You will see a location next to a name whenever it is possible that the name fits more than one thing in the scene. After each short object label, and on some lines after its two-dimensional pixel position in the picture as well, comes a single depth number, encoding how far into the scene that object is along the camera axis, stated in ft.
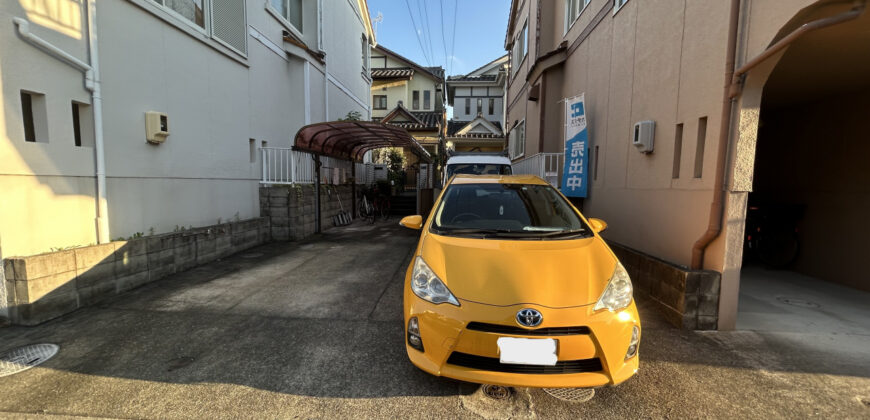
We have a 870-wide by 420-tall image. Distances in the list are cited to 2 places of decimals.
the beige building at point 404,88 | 73.61
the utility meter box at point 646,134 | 13.69
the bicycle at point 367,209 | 36.42
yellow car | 6.30
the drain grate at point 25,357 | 8.37
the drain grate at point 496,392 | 7.39
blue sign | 20.36
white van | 26.63
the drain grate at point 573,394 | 7.34
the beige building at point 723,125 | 9.73
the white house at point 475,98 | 79.00
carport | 24.29
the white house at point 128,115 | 10.88
